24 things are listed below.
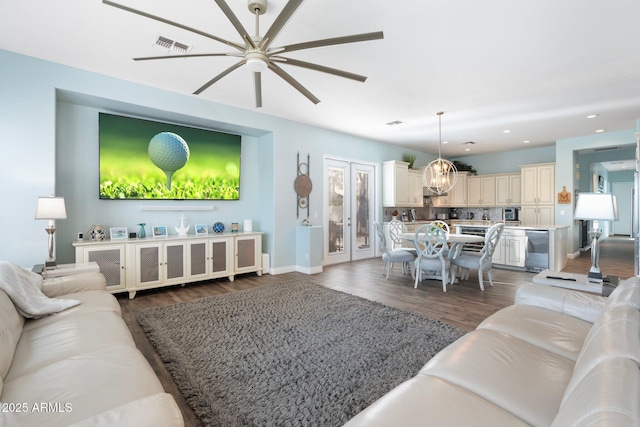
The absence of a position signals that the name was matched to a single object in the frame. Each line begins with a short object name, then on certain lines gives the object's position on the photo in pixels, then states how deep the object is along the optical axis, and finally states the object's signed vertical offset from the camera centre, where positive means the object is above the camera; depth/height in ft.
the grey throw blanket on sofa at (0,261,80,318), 6.36 -1.78
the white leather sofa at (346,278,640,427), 2.54 -2.28
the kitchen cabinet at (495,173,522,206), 25.75 +2.00
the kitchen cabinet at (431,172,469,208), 28.66 +1.53
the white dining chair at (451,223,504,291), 13.92 -2.18
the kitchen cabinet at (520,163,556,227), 23.36 +1.45
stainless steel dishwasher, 17.74 -2.31
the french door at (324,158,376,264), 21.43 +0.24
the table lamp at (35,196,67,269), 9.92 +0.11
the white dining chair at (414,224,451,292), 13.98 -1.99
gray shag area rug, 5.82 -3.68
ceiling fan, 5.78 +3.79
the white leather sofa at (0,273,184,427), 3.31 -2.30
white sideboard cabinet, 12.57 -2.09
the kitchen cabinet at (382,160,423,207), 24.11 +2.35
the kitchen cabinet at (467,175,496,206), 27.27 +2.06
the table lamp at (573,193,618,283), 8.27 +0.05
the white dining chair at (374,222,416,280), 16.03 -2.28
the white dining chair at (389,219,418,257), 18.65 -1.06
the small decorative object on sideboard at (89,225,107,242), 13.03 -0.80
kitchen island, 17.69 -2.23
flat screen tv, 13.80 +2.72
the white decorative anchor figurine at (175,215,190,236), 15.29 -0.75
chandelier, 17.02 +2.35
